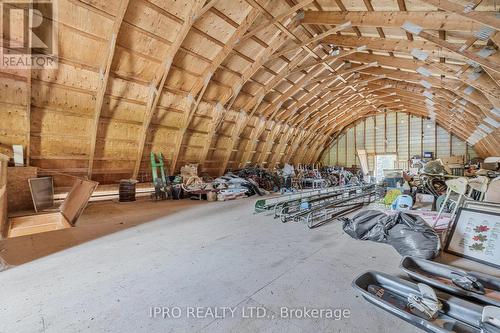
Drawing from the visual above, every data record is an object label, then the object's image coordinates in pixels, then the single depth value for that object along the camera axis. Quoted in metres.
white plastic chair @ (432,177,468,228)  2.98
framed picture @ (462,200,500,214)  2.60
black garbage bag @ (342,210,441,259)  2.36
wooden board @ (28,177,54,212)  4.83
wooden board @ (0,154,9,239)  3.15
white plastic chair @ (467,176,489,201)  3.35
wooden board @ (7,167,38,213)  4.66
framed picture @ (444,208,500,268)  2.31
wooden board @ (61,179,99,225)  3.86
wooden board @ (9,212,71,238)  3.69
